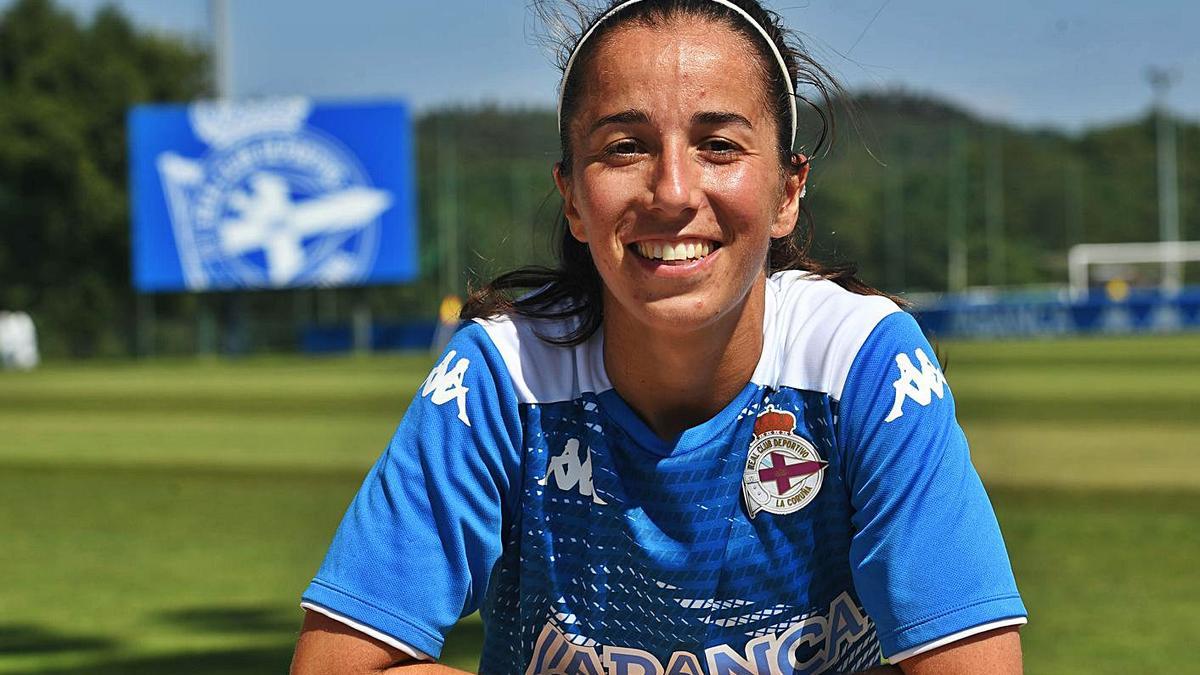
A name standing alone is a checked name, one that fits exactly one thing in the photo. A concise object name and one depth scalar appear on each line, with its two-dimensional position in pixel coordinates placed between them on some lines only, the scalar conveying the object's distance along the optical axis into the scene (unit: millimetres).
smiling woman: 2434
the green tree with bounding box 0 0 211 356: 48375
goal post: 48625
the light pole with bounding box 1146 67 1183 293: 49312
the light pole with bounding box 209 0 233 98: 45250
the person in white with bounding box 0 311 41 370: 41094
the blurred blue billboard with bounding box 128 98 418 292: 38156
